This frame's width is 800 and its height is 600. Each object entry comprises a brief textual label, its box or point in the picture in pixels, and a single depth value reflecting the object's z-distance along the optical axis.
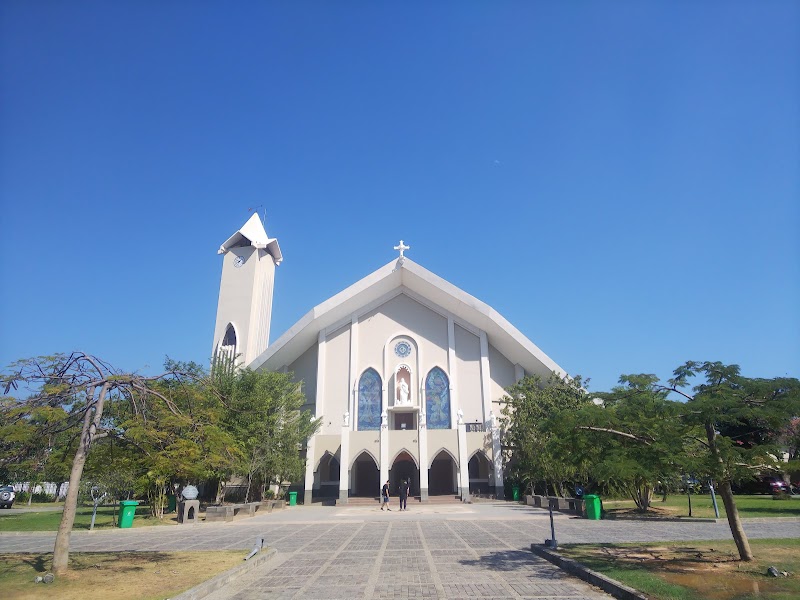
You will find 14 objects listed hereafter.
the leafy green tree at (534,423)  19.33
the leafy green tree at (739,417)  6.51
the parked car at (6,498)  25.67
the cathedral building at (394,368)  24.23
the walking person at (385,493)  19.92
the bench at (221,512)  16.06
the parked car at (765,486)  21.45
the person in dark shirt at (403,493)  19.27
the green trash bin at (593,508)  14.49
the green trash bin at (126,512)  14.28
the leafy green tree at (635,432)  7.04
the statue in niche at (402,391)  25.59
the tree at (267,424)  19.20
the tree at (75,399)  6.87
